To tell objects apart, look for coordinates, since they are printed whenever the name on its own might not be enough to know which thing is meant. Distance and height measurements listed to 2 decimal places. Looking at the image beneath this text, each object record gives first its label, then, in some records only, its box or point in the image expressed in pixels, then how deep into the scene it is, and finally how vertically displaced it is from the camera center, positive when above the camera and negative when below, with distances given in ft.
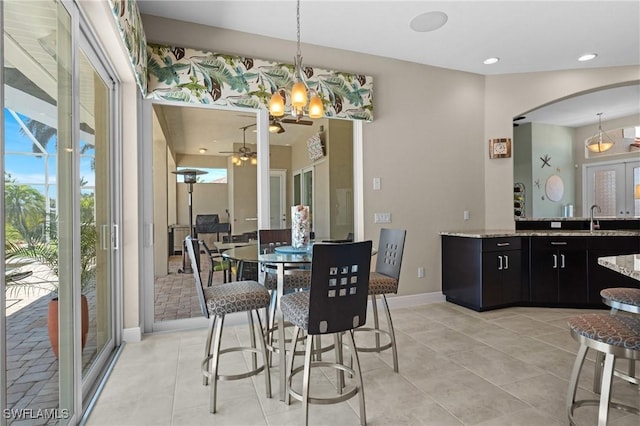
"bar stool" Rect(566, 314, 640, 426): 5.09 -1.93
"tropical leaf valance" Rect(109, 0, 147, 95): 6.69 +3.80
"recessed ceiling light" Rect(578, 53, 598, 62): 13.08 +5.68
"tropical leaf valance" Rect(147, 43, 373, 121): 10.34 +4.17
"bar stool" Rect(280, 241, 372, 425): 5.74 -1.46
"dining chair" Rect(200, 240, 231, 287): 11.34 -1.68
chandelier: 8.13 +2.58
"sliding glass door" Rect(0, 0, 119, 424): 4.37 +0.03
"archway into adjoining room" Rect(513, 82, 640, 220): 23.59 +3.12
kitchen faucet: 14.58 -0.60
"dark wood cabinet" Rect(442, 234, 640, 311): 12.80 -2.18
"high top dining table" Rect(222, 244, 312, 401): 6.77 -0.92
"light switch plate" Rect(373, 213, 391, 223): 13.35 -0.19
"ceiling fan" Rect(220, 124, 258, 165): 12.14 +2.03
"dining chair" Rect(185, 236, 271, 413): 6.71 -1.76
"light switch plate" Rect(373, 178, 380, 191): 13.37 +1.04
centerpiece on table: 8.25 -0.31
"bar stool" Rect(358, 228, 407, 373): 8.20 -1.51
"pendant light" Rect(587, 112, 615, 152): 21.15 +4.58
